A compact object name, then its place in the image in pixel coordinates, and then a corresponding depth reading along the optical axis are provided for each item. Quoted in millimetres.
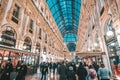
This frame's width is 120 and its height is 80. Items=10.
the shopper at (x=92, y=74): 5605
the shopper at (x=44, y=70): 9463
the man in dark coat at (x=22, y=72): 6207
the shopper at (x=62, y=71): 7792
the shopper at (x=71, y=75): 6746
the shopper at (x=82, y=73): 6738
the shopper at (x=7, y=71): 6007
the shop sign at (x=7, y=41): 9297
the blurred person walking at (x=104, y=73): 4957
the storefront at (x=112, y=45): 7729
